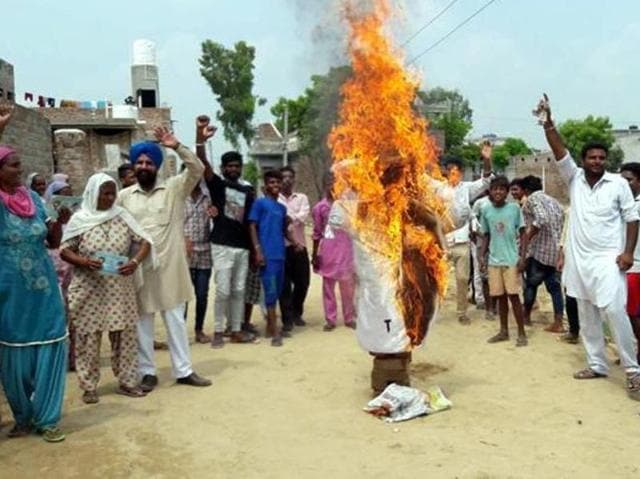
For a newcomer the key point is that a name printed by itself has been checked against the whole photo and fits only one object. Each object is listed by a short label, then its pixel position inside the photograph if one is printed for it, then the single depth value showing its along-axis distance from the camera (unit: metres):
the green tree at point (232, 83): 33.50
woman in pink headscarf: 4.88
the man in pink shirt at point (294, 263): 8.87
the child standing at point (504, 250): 7.96
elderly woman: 5.68
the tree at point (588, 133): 51.72
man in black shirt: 7.87
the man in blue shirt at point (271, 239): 8.05
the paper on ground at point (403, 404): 5.31
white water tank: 31.56
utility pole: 38.38
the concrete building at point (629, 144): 54.82
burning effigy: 5.68
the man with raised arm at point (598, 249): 6.01
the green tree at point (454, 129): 34.86
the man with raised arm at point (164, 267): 6.14
